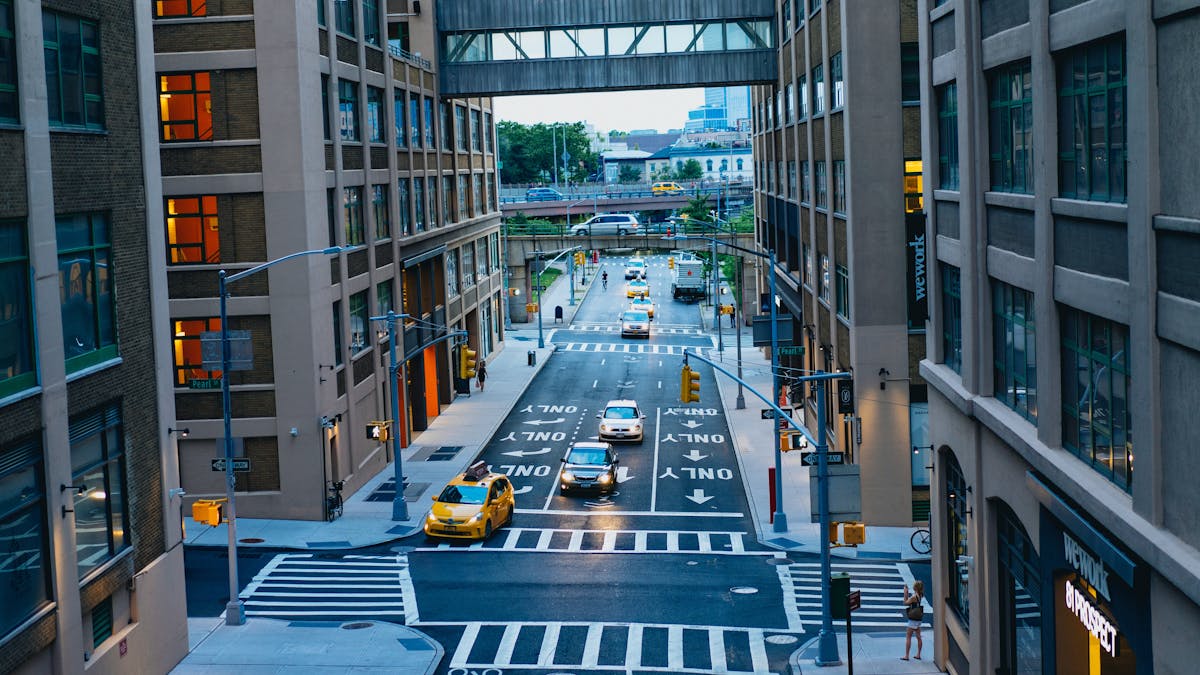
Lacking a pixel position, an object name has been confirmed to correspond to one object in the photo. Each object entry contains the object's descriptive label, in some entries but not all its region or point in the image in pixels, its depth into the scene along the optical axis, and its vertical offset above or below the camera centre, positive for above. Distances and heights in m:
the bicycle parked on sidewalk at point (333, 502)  42.59 -8.38
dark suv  45.25 -8.18
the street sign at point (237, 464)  33.22 -5.50
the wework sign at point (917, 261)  31.97 -0.99
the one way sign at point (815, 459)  31.30 -5.63
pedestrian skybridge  64.31 +9.28
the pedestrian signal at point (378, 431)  43.66 -6.29
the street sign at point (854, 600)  25.09 -7.23
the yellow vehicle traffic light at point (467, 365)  55.50 -5.32
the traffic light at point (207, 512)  29.80 -5.95
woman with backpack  27.81 -8.30
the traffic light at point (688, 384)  39.22 -4.67
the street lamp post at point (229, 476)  31.58 -5.65
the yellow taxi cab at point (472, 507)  39.03 -8.09
